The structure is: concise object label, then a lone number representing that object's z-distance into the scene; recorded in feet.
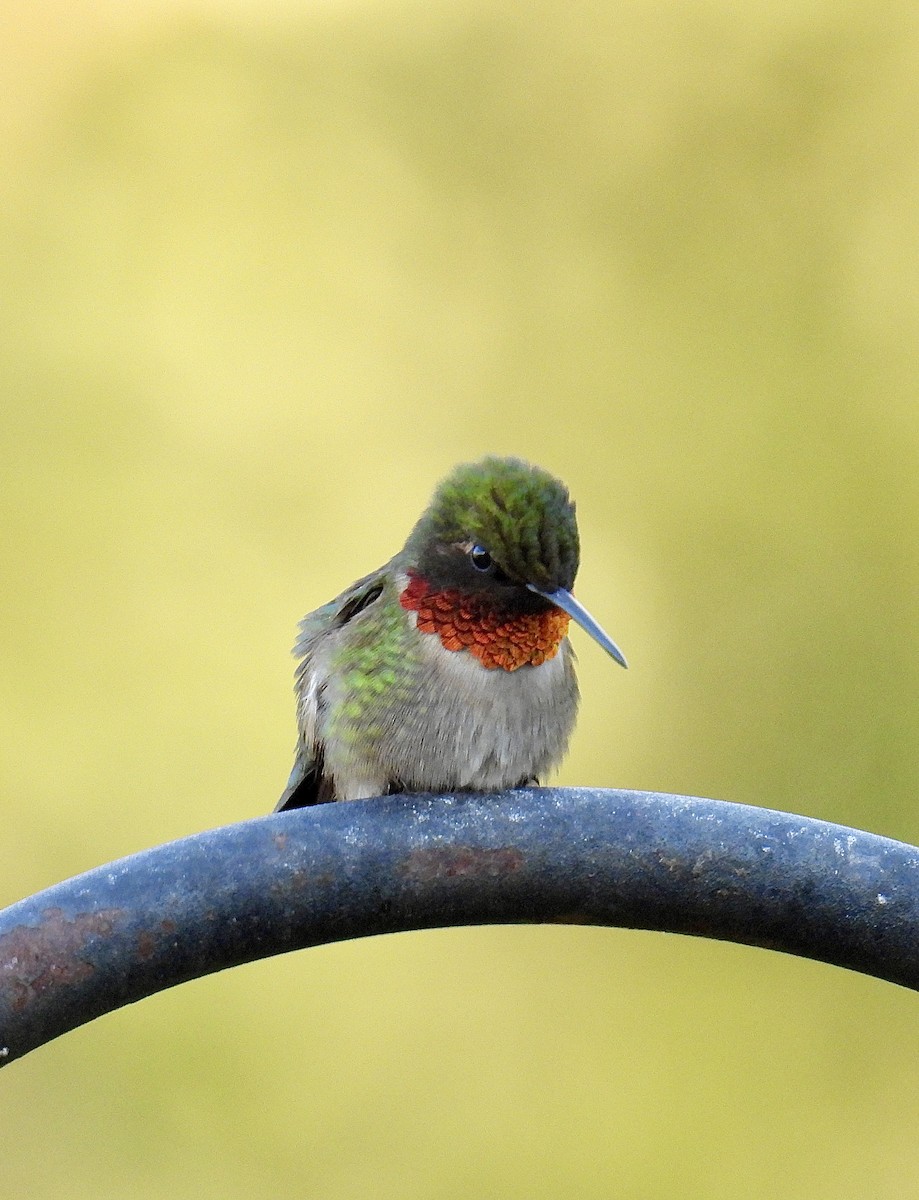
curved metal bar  14.47
